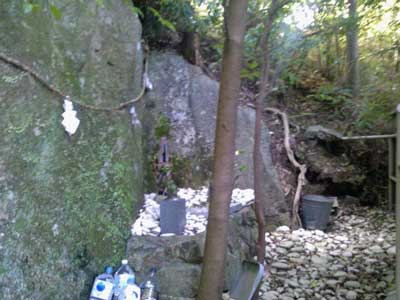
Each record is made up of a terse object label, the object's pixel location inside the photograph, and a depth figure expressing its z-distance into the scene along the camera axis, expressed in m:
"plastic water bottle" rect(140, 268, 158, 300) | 2.51
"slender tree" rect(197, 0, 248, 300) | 2.15
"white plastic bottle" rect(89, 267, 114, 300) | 2.40
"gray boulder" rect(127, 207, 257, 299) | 2.64
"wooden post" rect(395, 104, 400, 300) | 2.13
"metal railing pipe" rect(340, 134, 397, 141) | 4.49
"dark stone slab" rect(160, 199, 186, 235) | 2.85
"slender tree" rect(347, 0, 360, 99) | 5.21
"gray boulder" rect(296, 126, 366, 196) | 4.95
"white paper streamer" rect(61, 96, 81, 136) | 2.44
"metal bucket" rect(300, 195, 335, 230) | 4.41
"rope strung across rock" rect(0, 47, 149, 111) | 2.11
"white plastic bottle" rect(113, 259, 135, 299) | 2.47
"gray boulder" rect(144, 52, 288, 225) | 4.15
